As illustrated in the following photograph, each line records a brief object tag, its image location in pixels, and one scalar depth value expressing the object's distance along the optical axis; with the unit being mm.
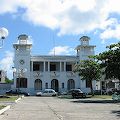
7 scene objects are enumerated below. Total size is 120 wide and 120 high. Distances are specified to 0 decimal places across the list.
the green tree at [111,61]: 21340
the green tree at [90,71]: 33466
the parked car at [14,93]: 38100
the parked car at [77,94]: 30027
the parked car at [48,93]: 37216
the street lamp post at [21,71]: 38076
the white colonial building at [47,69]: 42916
